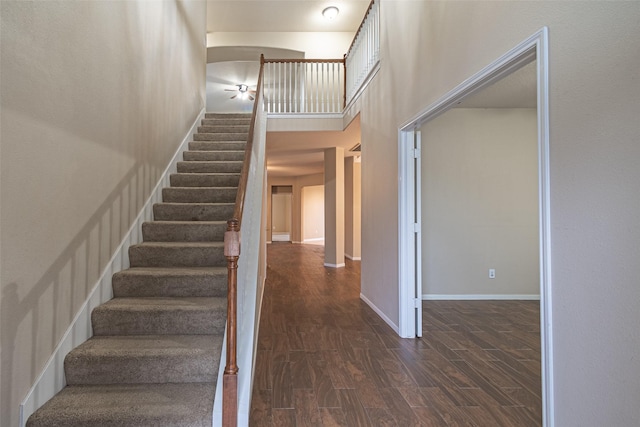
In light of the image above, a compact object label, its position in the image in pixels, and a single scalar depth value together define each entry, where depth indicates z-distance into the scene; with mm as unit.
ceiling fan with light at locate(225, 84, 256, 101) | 8305
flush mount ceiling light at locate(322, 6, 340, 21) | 6547
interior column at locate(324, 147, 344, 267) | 7406
